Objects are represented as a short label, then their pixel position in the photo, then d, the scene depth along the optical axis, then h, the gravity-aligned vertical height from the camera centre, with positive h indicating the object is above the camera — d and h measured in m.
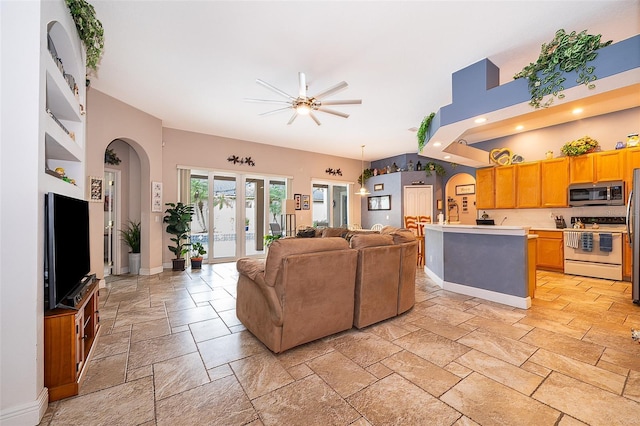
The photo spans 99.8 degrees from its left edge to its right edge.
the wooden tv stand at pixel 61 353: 1.73 -0.90
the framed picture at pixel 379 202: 8.84 +0.34
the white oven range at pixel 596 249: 4.74 -0.72
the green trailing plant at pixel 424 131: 4.47 +1.40
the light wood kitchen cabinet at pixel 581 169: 5.17 +0.81
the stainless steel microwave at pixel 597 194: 4.88 +0.31
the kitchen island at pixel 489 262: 3.54 -0.73
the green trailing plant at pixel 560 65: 2.59 +1.51
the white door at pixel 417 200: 8.27 +0.37
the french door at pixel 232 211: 6.61 +0.07
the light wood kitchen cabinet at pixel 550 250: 5.39 -0.81
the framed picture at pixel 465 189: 8.55 +0.73
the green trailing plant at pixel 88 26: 2.27 +1.72
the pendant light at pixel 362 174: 9.43 +1.37
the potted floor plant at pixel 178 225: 5.60 -0.24
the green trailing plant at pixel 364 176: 9.48 +1.30
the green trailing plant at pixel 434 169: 8.12 +1.30
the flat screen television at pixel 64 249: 1.73 -0.25
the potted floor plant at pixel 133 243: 5.40 -0.57
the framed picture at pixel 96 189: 4.17 +0.41
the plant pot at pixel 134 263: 5.39 -0.97
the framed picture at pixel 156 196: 5.37 +0.37
